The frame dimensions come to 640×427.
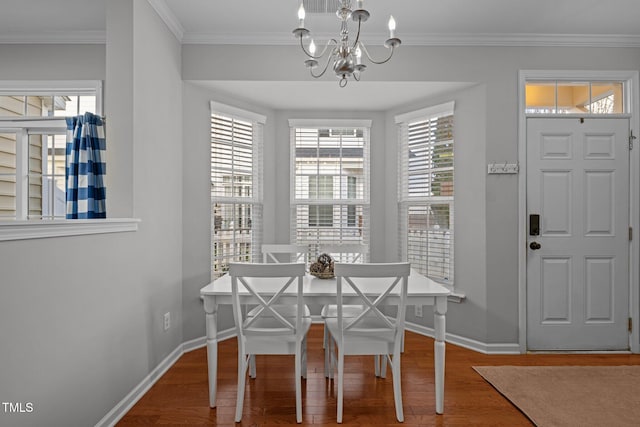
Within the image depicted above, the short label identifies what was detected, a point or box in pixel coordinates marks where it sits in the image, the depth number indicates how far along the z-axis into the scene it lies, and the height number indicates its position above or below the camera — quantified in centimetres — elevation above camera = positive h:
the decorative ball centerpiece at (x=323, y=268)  246 -42
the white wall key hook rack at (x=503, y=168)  299 +39
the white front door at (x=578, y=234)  301 -20
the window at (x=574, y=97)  307 +105
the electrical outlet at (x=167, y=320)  267 -88
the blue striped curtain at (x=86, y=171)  220 +26
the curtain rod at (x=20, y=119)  289 +78
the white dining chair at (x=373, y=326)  188 -70
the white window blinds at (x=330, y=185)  379 +29
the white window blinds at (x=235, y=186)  327 +25
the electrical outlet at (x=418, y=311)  344 -103
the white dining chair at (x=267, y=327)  187 -69
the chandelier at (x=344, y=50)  168 +89
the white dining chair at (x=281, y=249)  302 -35
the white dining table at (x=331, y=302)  205 -58
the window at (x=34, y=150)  287 +52
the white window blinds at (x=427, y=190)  331 +22
